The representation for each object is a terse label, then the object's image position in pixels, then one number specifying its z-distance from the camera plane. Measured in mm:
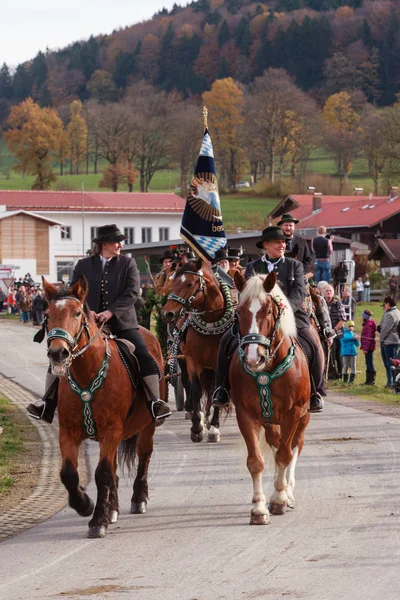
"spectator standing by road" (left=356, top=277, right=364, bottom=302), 59656
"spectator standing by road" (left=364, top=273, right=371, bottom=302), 59969
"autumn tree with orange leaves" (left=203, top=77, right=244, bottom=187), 116438
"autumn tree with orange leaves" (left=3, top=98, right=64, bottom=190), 111000
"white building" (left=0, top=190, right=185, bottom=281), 81188
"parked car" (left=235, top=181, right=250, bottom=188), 119375
